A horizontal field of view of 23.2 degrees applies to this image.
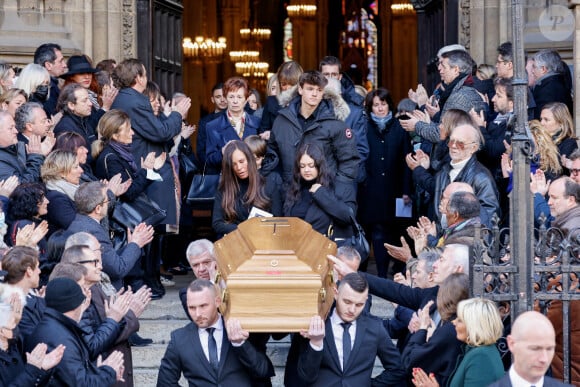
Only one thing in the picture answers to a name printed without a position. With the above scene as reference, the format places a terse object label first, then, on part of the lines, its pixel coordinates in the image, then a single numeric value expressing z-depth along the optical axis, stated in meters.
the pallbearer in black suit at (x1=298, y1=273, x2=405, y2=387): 8.38
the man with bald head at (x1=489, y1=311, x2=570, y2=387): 6.83
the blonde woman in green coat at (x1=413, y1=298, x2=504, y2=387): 7.55
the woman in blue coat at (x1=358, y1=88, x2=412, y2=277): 12.48
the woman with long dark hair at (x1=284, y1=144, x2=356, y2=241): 10.49
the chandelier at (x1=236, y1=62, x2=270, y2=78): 32.34
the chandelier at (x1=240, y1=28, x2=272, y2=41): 33.06
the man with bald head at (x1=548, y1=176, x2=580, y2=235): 9.12
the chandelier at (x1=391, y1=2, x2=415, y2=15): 32.91
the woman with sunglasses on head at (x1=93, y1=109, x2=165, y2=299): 10.88
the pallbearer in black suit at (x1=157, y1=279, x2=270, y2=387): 8.44
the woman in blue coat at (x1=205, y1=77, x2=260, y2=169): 11.92
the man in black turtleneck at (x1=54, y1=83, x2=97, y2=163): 11.20
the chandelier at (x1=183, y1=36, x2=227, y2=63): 25.88
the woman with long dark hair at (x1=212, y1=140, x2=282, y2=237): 10.52
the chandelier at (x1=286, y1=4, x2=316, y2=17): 36.22
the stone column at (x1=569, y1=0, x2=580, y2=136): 11.94
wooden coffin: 7.65
